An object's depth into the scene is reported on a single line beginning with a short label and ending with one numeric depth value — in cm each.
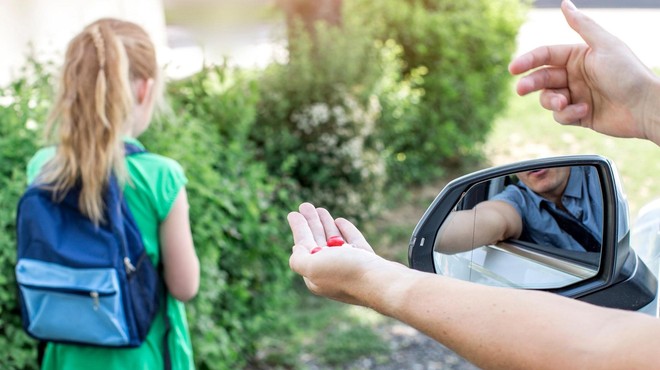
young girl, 250
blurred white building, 523
